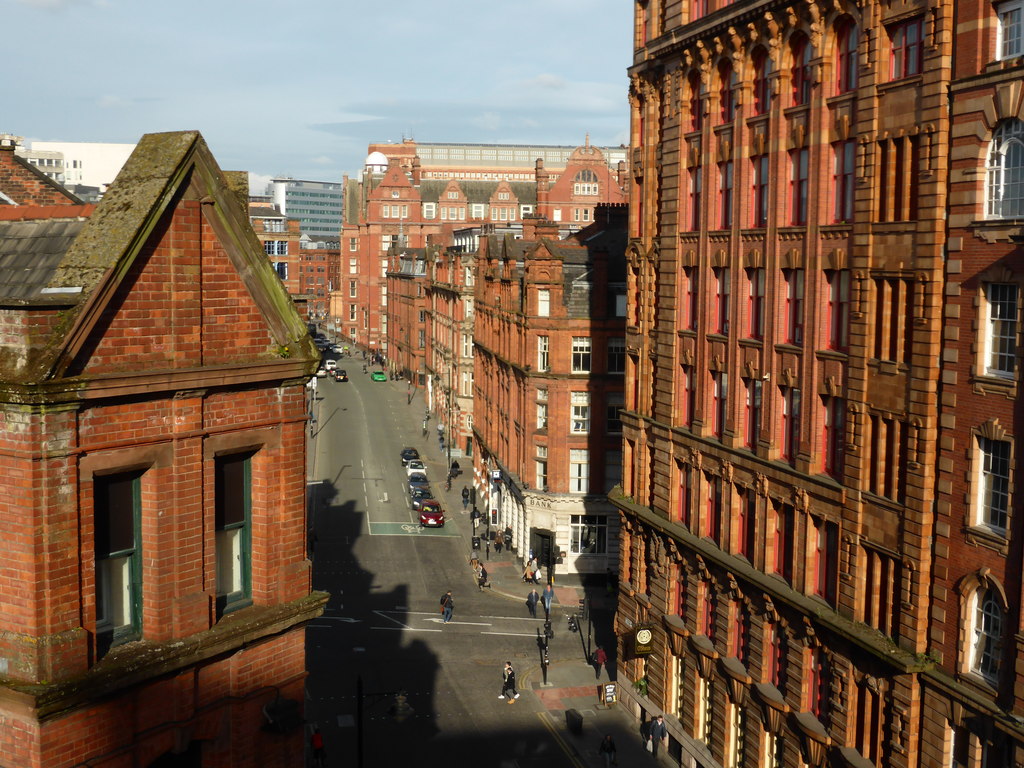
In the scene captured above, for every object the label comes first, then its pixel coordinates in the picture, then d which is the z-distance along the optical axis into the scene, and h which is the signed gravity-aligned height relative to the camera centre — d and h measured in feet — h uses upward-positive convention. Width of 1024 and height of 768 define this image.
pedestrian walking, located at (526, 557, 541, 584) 213.87 -55.37
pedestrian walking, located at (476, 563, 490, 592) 207.51 -54.65
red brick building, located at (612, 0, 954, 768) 93.35 -9.50
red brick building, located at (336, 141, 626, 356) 593.42 +40.60
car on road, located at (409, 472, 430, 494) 283.38 -51.02
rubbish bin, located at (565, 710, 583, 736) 143.64 -56.01
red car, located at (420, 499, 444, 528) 251.60 -52.13
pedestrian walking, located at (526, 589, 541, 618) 192.65 -54.66
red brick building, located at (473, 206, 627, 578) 215.72 -22.18
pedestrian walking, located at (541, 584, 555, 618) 186.31 -53.36
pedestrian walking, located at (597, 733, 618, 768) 131.64 -54.77
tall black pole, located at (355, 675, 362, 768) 99.65 -39.71
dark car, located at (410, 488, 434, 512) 266.77 -51.40
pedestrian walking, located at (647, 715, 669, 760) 138.62 -55.57
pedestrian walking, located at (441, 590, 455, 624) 184.75 -53.12
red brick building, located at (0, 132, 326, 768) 45.88 -9.00
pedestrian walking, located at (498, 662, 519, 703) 152.05 -54.40
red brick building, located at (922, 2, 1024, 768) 82.33 -9.82
